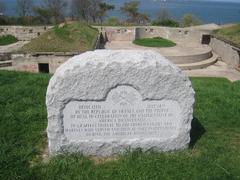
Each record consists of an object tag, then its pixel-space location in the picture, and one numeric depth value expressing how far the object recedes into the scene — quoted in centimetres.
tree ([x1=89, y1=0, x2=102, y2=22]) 5178
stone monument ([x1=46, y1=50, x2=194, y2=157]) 462
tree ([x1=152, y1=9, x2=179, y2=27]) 3506
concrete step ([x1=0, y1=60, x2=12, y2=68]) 2049
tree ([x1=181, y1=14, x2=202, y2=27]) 5500
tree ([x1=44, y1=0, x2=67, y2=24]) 4866
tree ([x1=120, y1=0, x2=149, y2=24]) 5422
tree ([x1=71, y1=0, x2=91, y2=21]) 5142
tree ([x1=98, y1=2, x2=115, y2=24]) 5047
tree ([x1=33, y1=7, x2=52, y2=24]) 4681
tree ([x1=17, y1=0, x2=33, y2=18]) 5524
